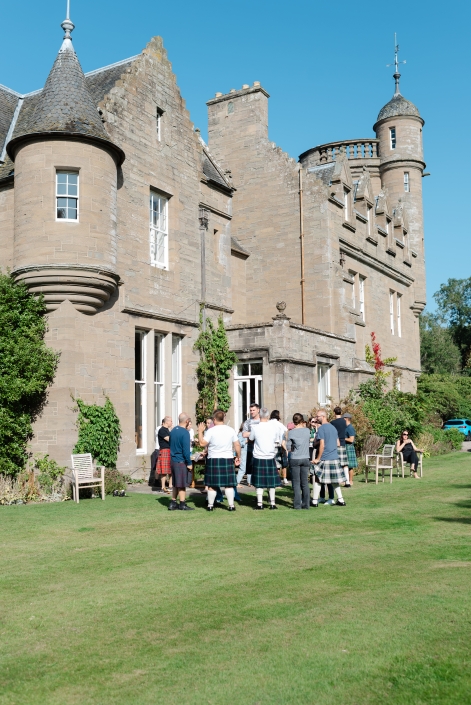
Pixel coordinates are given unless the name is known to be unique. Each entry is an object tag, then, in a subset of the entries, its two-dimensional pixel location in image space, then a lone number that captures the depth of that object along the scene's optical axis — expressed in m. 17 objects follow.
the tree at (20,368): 15.41
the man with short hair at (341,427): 16.23
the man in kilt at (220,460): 12.39
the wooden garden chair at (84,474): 14.42
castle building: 16.20
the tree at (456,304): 71.48
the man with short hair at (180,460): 12.71
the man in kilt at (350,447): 16.52
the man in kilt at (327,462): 13.07
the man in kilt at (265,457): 12.63
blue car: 41.25
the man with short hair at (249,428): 14.48
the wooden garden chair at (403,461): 18.49
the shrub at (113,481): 15.44
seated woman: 18.61
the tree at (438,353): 63.56
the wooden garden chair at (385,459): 17.23
